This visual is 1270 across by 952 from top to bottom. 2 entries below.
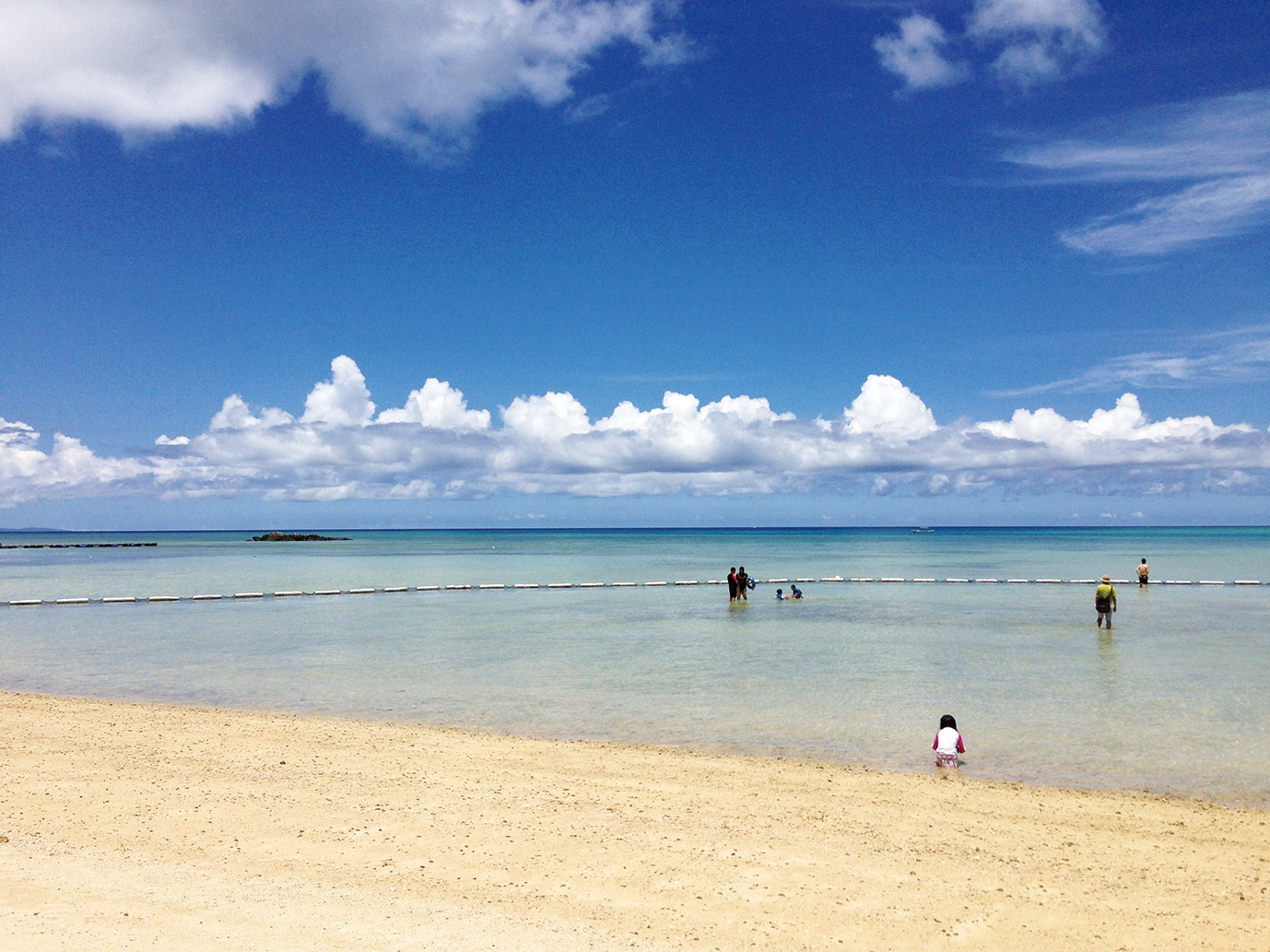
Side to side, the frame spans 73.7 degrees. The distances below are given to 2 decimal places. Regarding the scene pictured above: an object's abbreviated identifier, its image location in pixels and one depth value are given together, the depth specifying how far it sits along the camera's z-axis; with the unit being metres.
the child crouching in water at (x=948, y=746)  12.91
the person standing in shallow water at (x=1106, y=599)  28.48
